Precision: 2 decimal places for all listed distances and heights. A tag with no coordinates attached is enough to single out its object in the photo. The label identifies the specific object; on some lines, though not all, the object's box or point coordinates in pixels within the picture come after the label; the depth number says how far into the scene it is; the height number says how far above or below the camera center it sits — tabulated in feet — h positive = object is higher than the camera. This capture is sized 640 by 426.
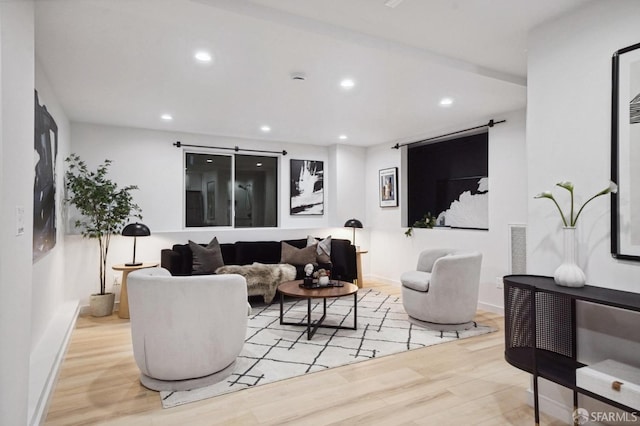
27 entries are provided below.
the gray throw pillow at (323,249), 18.61 -1.76
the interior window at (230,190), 19.34 +1.34
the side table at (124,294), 14.90 -3.19
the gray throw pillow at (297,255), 18.26 -1.99
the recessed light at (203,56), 9.43 +4.09
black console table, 6.70 -2.24
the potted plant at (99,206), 14.78 +0.35
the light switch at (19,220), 5.65 -0.08
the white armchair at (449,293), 12.83 -2.76
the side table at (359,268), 20.40 -2.95
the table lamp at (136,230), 14.89 -0.62
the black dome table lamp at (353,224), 20.25 -0.51
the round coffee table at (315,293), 12.19 -2.60
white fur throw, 16.07 -2.69
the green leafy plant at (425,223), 19.01 -0.43
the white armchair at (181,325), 8.39 -2.55
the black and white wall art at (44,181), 9.36 +0.93
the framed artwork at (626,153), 6.65 +1.12
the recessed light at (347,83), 11.41 +4.12
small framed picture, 20.76 +1.60
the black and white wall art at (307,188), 21.65 +1.61
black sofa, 18.17 -1.99
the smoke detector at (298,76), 10.81 +4.08
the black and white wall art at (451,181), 17.19 +1.68
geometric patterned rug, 9.27 -4.06
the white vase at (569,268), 7.00 -1.03
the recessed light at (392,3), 7.32 +4.21
